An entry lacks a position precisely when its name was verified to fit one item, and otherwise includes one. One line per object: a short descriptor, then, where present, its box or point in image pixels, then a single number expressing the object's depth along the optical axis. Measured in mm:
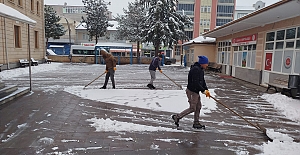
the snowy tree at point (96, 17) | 35125
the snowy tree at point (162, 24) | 26562
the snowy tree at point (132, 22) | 32781
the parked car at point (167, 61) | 32781
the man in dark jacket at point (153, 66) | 9625
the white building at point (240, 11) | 53256
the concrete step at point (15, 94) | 6402
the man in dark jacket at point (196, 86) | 4504
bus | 37219
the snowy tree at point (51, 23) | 38031
